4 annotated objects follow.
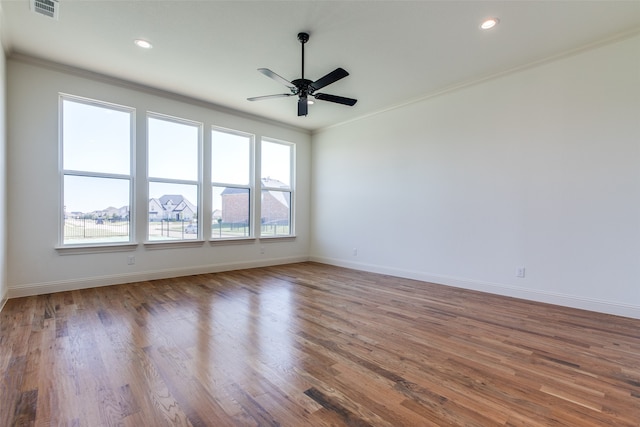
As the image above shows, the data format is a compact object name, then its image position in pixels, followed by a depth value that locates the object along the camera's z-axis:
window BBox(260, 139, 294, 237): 6.12
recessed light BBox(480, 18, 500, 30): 2.88
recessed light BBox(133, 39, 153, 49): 3.29
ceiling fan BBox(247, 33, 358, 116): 2.97
